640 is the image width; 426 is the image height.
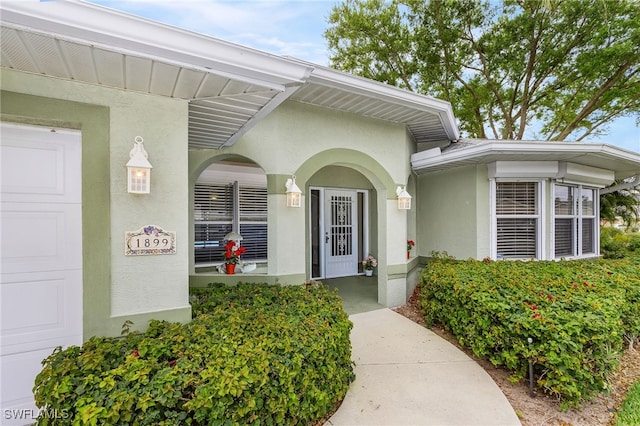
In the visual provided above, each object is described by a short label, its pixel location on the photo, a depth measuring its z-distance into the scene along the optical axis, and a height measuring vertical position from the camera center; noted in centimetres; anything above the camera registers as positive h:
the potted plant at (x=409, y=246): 761 -88
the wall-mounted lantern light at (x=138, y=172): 273 +39
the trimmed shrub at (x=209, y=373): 203 -122
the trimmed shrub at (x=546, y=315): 314 -131
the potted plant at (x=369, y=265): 925 -166
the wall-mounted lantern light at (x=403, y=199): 652 +29
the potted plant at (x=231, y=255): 537 -77
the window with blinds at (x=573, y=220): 718 -23
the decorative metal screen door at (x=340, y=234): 892 -66
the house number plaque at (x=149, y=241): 285 -28
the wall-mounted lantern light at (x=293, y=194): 517 +32
